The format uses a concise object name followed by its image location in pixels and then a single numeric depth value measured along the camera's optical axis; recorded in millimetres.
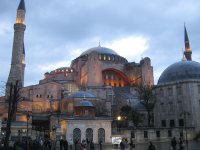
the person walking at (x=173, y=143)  17609
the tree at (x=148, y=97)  43469
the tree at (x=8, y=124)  17931
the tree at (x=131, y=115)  44956
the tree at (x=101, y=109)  51406
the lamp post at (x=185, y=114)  40903
